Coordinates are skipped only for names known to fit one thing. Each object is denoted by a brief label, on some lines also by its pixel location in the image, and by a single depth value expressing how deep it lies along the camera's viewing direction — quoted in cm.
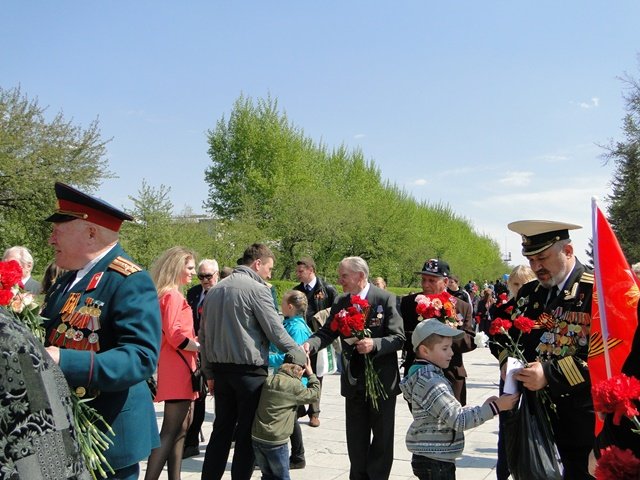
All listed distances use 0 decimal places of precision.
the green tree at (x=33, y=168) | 2553
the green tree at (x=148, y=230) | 2689
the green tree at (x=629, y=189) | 4091
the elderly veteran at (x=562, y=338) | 398
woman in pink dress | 605
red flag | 337
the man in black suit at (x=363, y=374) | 605
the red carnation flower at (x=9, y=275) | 300
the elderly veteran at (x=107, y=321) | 317
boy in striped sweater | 426
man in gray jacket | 570
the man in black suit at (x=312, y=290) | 1015
